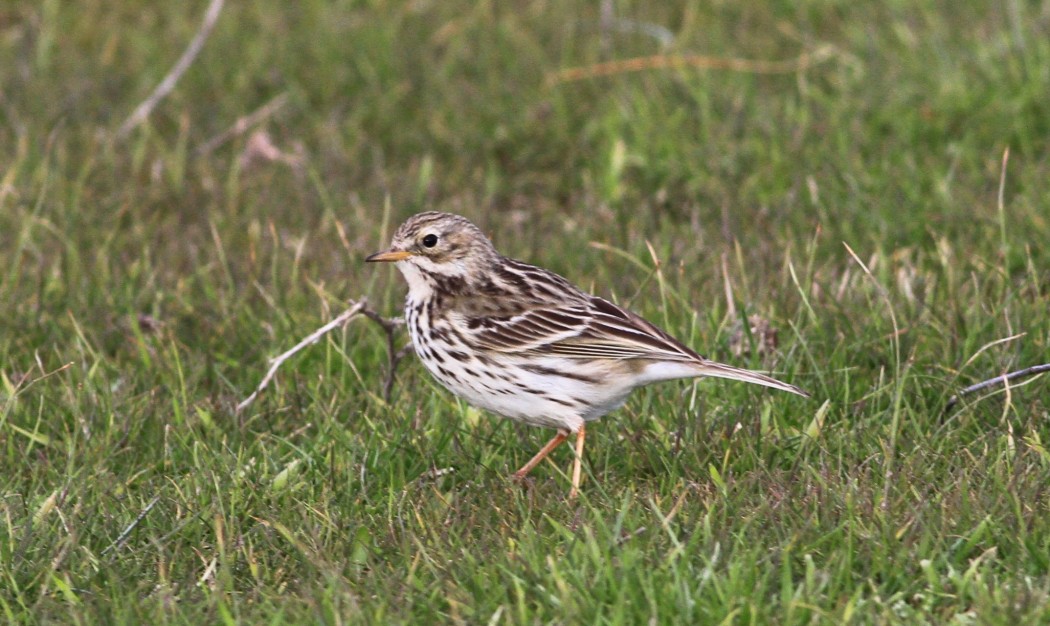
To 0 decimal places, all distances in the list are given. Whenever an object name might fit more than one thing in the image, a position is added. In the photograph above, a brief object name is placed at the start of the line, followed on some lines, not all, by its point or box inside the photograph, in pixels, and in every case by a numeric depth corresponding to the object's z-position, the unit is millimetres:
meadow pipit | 10898
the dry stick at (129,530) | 9797
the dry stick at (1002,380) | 10979
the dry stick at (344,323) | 11906
